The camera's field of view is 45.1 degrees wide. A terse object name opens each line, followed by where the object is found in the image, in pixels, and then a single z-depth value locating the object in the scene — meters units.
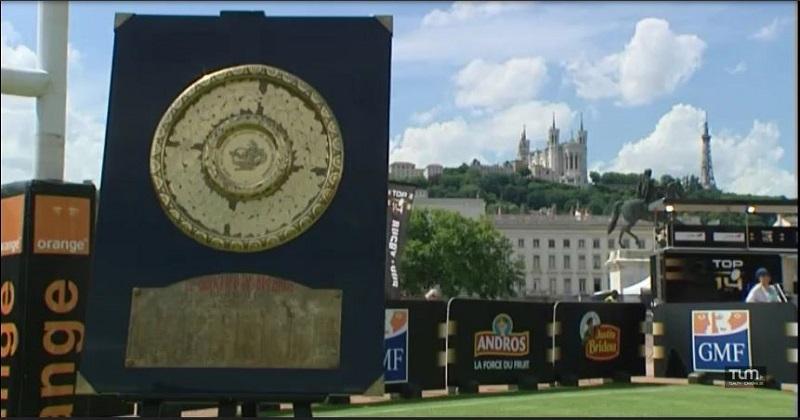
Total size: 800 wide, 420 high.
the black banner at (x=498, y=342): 13.66
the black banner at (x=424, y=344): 13.08
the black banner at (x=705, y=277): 25.39
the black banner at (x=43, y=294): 7.76
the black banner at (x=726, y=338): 14.30
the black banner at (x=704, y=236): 26.08
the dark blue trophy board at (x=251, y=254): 5.68
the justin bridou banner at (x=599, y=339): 15.19
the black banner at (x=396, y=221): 19.73
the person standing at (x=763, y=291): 14.63
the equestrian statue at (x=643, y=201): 36.91
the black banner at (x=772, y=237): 27.20
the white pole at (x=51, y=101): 7.84
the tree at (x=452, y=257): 92.06
